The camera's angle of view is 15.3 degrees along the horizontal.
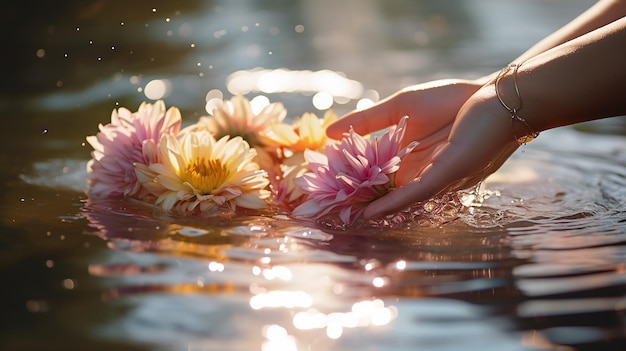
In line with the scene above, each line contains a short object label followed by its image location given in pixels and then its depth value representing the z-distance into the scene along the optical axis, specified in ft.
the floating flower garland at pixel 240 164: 5.49
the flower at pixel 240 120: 5.85
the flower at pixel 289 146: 5.71
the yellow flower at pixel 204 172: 5.56
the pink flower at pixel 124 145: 5.68
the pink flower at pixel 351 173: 5.46
